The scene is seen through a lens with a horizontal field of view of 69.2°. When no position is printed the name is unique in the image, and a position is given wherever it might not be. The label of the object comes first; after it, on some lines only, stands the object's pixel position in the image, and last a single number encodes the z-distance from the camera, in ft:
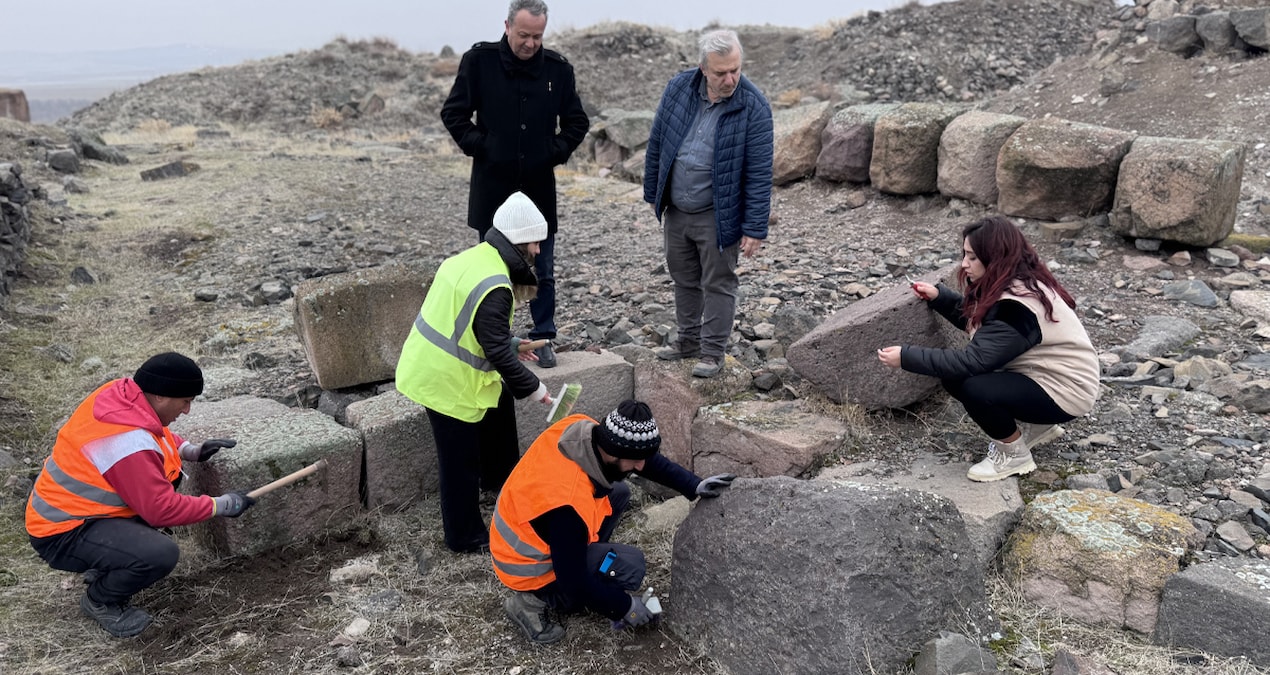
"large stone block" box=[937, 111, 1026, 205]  24.12
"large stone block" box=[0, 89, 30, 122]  67.15
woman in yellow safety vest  12.49
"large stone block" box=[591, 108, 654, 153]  46.93
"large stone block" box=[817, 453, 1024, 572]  12.00
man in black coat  15.83
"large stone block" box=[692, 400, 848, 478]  13.96
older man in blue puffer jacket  14.17
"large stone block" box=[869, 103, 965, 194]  25.71
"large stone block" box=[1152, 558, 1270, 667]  9.92
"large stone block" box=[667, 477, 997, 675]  10.05
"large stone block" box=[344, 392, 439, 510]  15.07
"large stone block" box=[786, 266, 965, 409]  14.37
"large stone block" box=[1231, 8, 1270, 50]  31.71
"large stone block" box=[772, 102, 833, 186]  29.81
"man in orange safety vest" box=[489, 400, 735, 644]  10.76
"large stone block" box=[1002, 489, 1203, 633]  10.93
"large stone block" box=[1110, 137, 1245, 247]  19.90
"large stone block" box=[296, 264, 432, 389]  16.76
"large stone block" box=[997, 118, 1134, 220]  21.84
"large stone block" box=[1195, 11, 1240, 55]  32.83
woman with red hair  12.40
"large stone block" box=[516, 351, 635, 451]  15.93
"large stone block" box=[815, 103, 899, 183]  27.73
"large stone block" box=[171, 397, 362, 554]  13.78
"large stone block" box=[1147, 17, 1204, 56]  34.40
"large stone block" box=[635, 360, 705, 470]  15.48
